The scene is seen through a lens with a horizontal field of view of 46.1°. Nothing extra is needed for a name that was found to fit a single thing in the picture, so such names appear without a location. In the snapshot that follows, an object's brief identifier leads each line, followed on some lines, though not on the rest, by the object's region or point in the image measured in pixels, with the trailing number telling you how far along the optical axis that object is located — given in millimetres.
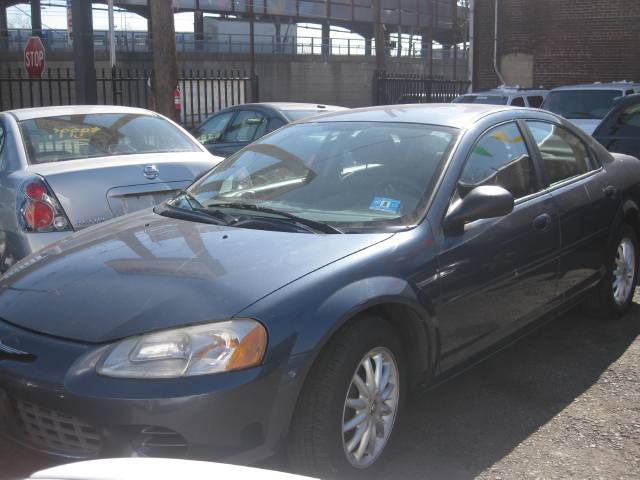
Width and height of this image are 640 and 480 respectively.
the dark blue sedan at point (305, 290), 2668
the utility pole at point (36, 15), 40500
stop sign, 12773
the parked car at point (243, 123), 9578
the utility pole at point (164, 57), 11289
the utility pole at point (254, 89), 17594
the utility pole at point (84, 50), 12000
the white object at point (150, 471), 1739
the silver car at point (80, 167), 5078
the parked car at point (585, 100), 13219
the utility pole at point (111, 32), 17047
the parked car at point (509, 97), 14633
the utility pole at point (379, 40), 28758
